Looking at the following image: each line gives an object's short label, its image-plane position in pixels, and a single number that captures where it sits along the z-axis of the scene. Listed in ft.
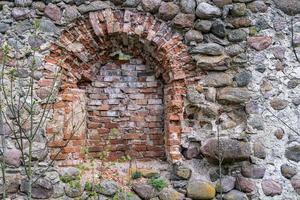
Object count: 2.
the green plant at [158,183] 8.53
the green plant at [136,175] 8.64
